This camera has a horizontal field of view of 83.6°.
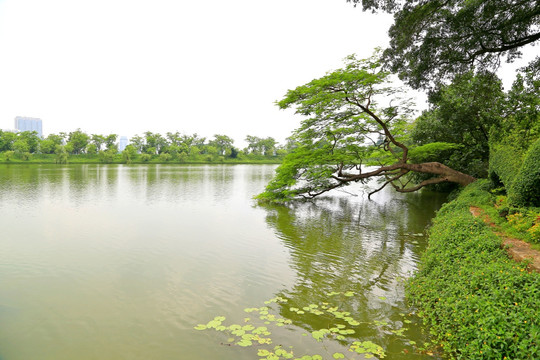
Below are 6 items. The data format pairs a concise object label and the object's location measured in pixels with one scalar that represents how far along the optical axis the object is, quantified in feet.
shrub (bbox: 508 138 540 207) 21.37
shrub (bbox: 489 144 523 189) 28.27
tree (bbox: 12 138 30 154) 190.08
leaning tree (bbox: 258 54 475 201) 39.34
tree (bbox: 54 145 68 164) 190.39
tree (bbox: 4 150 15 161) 175.32
